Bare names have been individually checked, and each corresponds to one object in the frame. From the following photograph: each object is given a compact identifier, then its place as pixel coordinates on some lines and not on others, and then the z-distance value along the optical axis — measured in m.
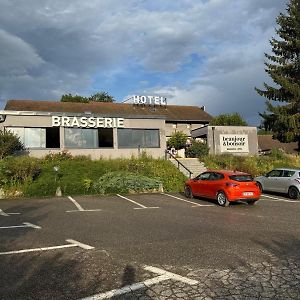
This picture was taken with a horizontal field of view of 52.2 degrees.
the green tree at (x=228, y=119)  45.16
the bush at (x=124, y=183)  16.30
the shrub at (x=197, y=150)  25.35
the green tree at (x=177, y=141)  30.28
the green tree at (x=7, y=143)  18.77
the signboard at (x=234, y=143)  27.43
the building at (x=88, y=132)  21.16
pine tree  29.51
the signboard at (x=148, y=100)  38.95
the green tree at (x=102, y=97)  56.08
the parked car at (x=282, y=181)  15.23
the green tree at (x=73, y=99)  46.64
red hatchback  12.55
